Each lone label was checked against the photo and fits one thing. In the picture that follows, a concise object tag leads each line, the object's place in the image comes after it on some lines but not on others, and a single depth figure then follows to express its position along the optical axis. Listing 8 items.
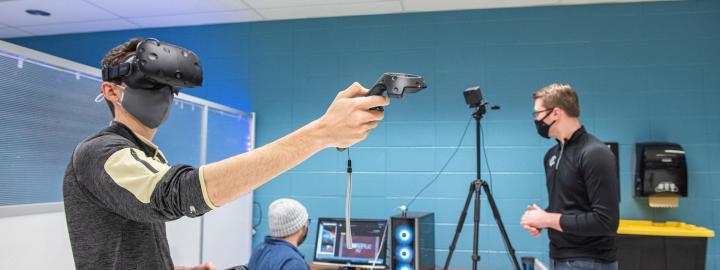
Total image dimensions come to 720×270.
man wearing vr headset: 0.73
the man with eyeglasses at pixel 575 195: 1.98
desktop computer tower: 2.57
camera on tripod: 2.58
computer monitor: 2.97
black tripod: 2.53
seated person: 2.03
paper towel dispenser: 2.95
